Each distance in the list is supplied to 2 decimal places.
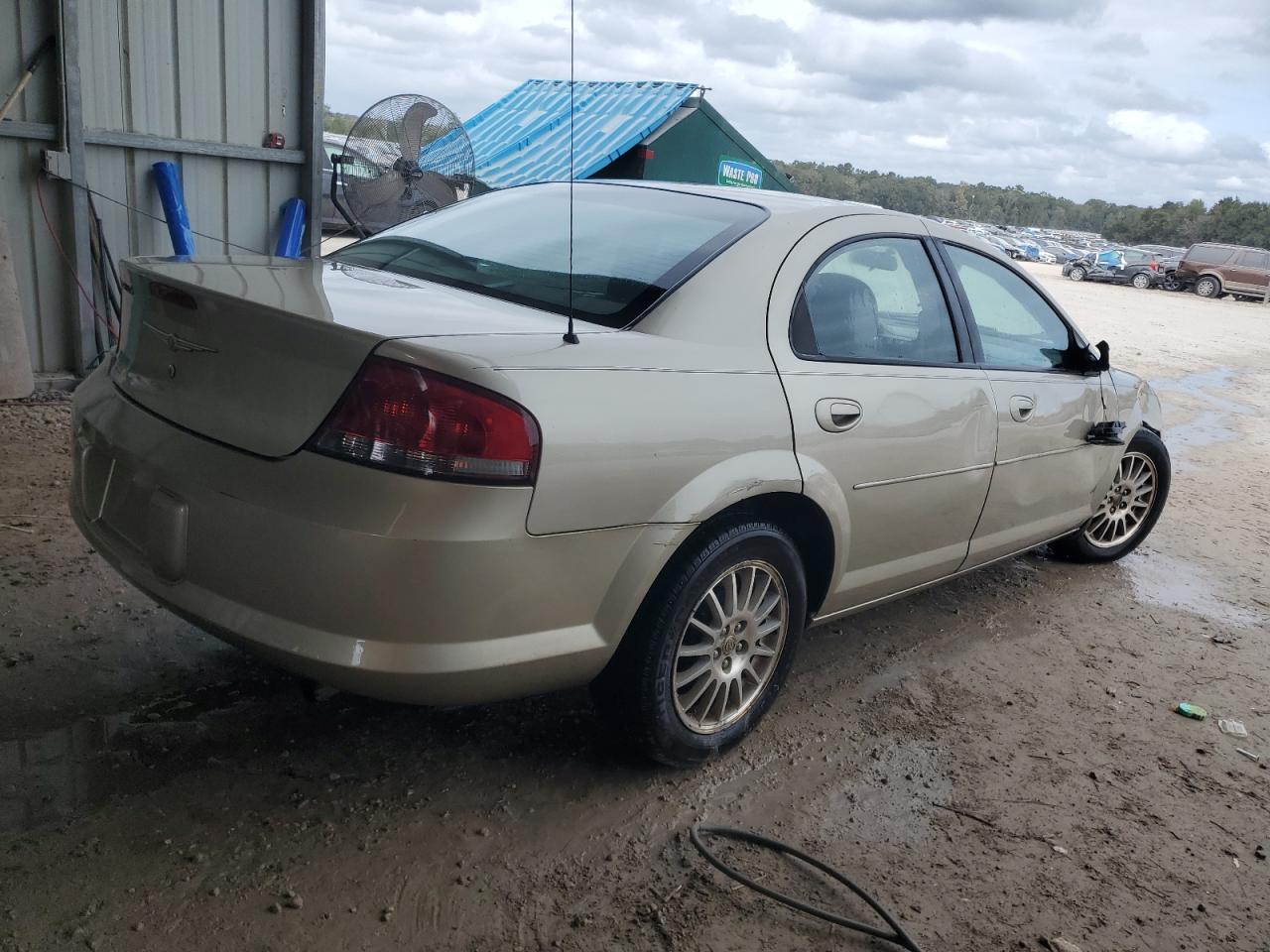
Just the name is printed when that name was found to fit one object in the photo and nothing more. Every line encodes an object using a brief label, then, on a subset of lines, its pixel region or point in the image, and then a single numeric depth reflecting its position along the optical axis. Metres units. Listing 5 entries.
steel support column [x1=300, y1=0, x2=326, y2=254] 7.16
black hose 2.33
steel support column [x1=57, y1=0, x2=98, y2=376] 5.98
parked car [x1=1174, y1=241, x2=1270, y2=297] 30.58
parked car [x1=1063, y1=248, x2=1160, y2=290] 33.56
